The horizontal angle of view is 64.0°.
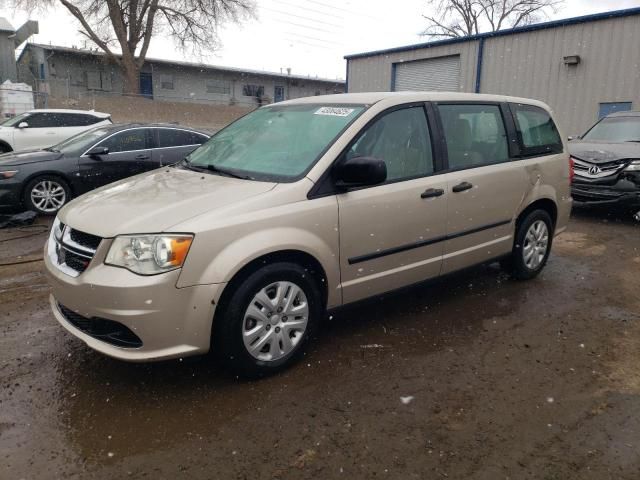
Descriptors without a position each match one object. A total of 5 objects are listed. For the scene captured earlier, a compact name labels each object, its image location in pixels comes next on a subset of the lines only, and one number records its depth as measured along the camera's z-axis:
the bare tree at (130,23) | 28.03
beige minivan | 2.73
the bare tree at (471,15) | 36.84
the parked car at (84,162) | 7.47
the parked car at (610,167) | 7.68
